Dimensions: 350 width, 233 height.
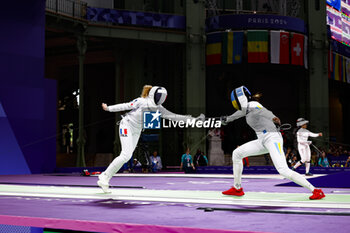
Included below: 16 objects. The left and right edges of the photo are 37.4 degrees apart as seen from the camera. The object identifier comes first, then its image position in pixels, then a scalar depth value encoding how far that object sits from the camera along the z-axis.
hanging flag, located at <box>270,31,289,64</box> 28.66
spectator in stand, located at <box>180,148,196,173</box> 21.48
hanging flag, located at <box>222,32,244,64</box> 28.58
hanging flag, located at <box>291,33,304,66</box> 29.14
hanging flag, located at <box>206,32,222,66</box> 28.73
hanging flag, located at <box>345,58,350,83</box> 34.02
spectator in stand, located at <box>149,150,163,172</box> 23.53
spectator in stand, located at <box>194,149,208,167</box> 24.52
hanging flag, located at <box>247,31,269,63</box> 28.50
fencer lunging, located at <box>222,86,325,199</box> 8.21
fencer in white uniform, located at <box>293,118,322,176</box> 16.10
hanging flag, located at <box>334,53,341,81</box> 32.24
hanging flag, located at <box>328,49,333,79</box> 30.97
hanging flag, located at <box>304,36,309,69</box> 29.80
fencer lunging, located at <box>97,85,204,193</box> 9.39
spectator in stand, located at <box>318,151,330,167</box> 22.92
